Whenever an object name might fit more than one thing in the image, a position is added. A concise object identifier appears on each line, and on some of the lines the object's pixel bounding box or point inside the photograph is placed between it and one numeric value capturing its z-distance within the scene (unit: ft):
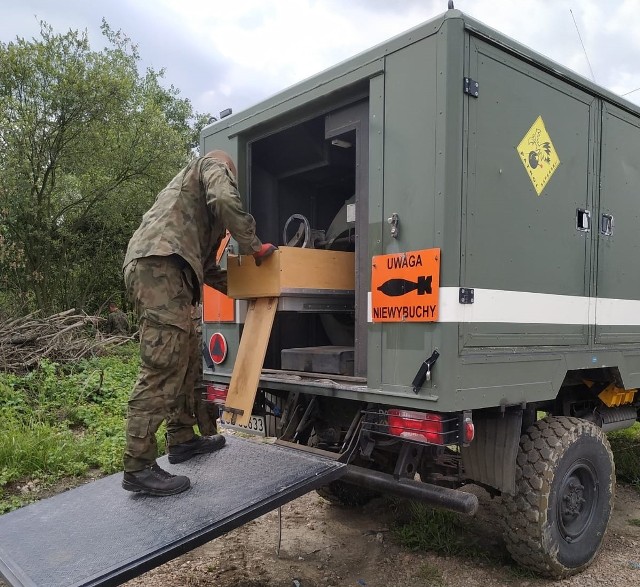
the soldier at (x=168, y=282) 10.16
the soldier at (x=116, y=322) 40.86
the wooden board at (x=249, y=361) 11.34
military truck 9.42
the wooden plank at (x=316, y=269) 11.31
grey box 12.25
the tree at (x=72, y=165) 39.58
